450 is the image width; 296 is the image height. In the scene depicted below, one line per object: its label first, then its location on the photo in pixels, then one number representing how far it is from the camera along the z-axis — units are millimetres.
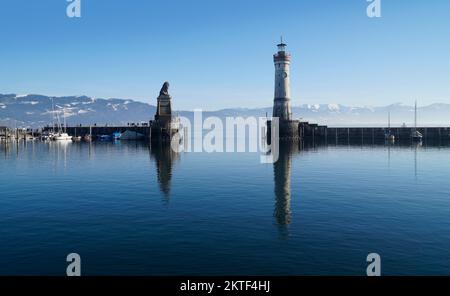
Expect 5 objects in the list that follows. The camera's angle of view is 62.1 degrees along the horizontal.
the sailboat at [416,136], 137538
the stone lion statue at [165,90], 126125
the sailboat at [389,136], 137800
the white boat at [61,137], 145000
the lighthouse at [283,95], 123875
